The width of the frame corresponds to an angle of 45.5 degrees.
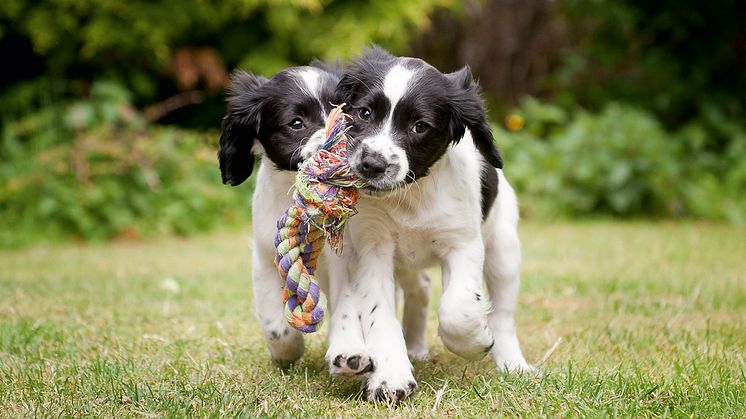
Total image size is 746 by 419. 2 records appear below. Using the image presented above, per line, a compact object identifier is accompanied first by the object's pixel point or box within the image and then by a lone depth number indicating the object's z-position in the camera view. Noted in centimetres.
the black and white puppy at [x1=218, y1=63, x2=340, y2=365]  321
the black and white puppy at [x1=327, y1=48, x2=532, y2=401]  292
